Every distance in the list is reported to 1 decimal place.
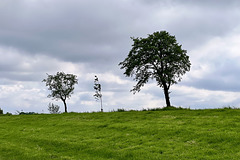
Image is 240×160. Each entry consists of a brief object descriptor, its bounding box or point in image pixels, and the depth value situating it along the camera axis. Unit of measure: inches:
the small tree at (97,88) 2706.7
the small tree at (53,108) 3814.0
